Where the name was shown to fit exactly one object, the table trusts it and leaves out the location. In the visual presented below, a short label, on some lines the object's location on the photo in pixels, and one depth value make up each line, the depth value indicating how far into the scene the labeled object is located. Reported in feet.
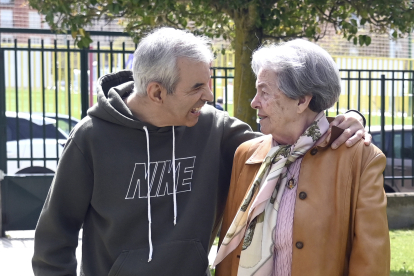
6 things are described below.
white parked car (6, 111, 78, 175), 26.13
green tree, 16.58
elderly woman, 7.23
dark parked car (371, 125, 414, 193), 27.66
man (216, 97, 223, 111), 35.34
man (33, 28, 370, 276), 8.05
